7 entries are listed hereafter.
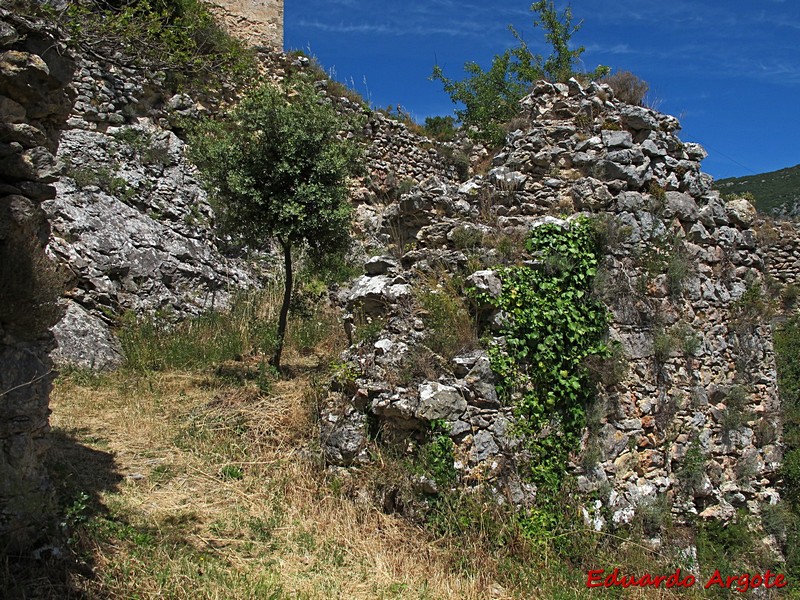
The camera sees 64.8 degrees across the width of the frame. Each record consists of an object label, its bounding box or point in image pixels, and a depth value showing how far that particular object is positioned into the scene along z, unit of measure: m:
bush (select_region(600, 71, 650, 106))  7.86
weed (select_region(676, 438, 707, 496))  6.43
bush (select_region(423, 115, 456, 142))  18.39
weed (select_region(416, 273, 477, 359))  6.06
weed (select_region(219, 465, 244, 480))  6.34
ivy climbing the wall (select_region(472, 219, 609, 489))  5.78
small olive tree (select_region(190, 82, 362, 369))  9.02
